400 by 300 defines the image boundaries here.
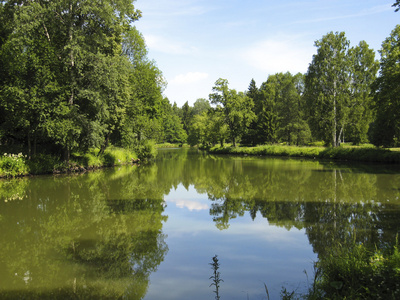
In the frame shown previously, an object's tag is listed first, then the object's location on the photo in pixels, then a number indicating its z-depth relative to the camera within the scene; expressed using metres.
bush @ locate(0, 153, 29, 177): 18.16
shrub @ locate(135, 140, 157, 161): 33.72
